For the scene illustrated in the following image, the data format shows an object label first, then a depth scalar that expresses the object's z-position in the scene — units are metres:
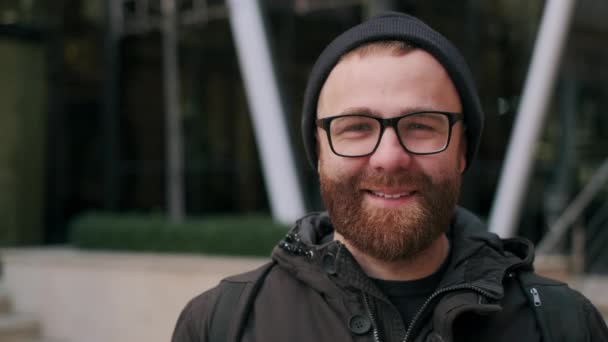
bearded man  1.68
